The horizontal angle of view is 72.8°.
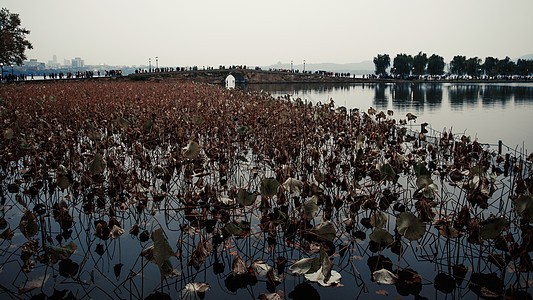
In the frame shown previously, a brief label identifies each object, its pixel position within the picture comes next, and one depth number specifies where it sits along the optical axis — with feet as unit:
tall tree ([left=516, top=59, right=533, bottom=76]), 354.95
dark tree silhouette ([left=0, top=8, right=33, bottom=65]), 156.56
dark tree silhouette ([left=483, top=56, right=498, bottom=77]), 382.42
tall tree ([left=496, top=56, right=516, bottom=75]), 364.99
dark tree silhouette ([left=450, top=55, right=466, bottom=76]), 396.16
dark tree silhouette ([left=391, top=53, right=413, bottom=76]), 388.37
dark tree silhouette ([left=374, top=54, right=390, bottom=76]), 416.67
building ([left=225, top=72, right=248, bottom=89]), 319.21
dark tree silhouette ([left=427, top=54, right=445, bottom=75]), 373.40
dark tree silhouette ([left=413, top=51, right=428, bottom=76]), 373.40
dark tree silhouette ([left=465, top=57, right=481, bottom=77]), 379.14
